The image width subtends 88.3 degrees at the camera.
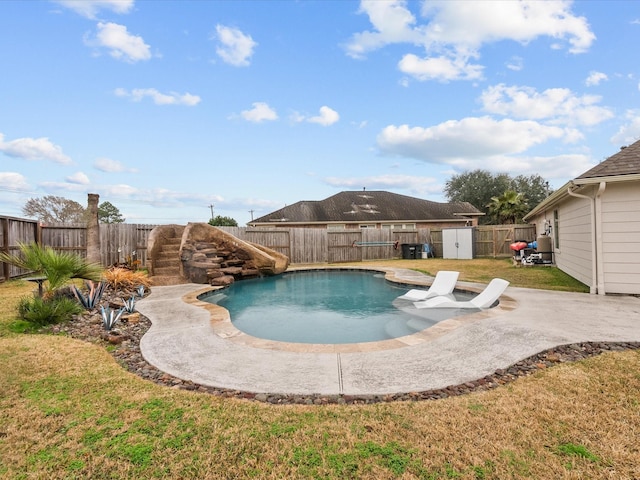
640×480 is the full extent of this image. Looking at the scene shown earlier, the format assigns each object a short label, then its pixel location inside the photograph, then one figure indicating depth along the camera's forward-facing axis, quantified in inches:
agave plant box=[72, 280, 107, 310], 247.0
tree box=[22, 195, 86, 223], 1142.3
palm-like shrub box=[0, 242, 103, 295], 213.8
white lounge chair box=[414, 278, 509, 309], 257.3
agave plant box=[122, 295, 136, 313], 240.8
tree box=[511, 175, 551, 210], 1438.2
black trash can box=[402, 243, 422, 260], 729.6
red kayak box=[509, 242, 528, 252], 552.6
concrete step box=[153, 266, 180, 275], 417.4
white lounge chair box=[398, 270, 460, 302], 318.2
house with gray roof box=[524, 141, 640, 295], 267.1
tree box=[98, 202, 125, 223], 1515.6
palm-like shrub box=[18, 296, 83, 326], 201.0
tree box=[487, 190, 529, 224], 1126.4
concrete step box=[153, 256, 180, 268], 427.2
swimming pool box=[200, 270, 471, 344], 221.1
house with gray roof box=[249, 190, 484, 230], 971.9
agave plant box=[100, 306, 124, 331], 199.9
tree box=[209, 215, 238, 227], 1363.4
